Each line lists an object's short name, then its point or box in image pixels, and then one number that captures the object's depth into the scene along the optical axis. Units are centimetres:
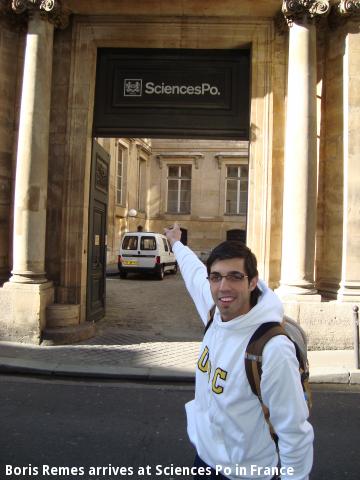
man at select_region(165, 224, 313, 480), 170
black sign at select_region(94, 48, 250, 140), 969
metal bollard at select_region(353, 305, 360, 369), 693
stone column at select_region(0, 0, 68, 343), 841
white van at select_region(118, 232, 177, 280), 2123
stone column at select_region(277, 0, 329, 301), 839
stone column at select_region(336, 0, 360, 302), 847
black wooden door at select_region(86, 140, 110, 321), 977
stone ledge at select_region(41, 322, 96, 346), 831
